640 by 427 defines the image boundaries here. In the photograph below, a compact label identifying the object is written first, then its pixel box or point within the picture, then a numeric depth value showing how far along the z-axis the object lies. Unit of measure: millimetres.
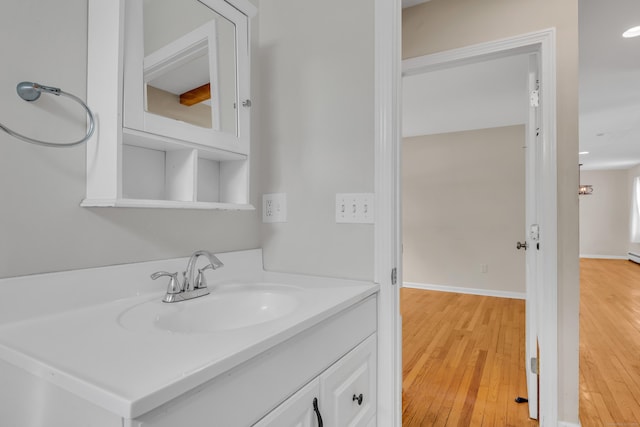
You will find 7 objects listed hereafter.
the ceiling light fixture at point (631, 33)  2377
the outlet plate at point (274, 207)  1408
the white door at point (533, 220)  1815
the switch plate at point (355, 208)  1228
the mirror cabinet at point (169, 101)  884
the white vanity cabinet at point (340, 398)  773
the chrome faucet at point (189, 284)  980
